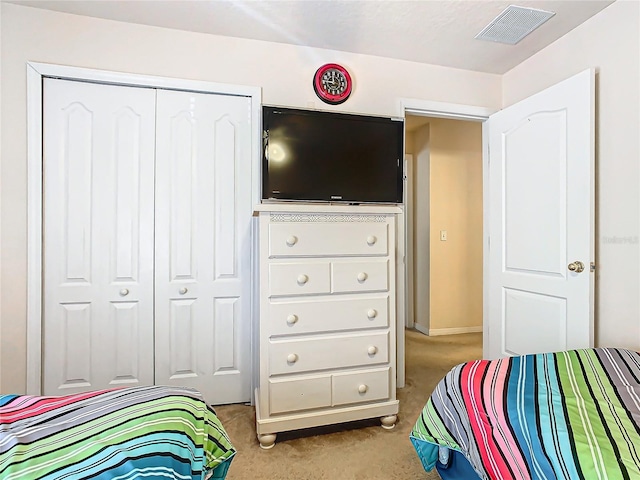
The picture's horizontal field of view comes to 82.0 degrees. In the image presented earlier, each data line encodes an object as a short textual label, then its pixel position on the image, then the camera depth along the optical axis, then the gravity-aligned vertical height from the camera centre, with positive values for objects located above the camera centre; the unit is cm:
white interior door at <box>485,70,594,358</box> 212 +13
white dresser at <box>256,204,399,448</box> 195 -43
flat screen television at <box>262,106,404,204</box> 232 +54
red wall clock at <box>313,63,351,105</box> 259 +111
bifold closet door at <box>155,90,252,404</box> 239 -2
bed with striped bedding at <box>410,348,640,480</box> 95 -54
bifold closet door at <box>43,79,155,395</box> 222 +2
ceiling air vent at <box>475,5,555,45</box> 217 +134
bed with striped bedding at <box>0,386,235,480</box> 79 -47
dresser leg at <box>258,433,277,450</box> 193 -106
